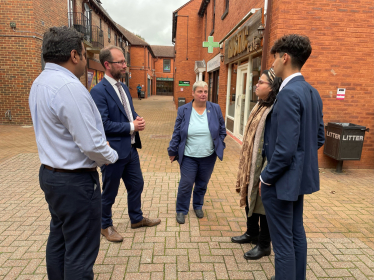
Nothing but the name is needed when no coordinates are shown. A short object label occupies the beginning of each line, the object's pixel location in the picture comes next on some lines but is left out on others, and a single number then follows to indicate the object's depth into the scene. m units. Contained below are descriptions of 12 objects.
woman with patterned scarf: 2.46
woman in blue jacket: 3.38
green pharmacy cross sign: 10.63
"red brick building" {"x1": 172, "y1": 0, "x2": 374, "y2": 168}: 5.17
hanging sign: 6.11
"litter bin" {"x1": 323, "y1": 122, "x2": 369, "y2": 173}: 5.30
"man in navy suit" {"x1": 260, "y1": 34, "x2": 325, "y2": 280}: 1.80
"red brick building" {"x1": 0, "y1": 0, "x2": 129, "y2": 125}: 10.26
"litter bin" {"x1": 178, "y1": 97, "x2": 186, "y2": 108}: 18.49
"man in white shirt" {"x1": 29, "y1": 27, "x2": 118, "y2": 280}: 1.67
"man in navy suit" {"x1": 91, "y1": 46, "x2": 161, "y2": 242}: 2.71
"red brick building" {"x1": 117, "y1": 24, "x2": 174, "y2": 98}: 36.94
